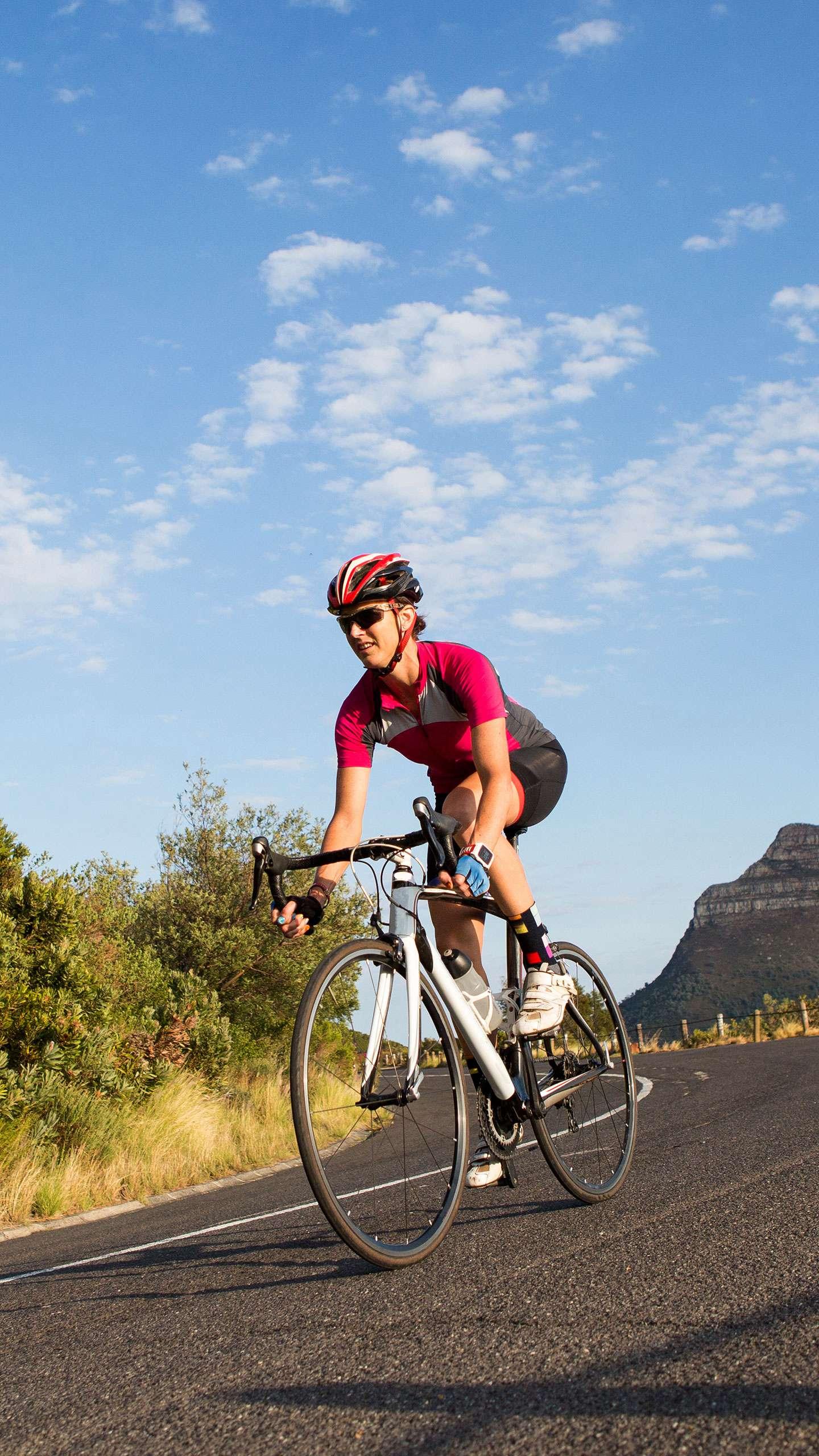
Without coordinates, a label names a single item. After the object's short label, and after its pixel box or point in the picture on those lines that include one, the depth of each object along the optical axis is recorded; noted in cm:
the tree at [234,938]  1955
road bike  346
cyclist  419
